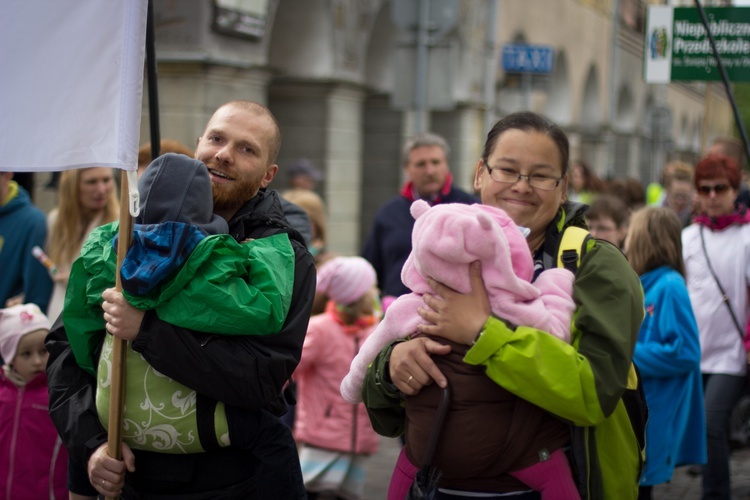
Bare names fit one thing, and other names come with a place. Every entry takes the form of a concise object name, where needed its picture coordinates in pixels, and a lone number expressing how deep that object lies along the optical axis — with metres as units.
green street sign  6.84
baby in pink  2.78
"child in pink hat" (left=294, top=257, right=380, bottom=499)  5.87
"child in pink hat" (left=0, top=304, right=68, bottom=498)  4.41
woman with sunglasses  6.20
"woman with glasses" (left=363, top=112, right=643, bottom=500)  2.78
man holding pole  3.02
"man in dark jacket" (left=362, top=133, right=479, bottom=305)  6.95
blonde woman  5.56
